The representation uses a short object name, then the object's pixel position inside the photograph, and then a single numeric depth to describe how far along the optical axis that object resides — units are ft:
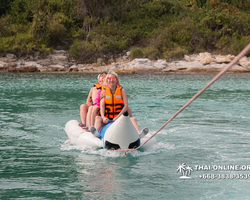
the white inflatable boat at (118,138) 38.55
